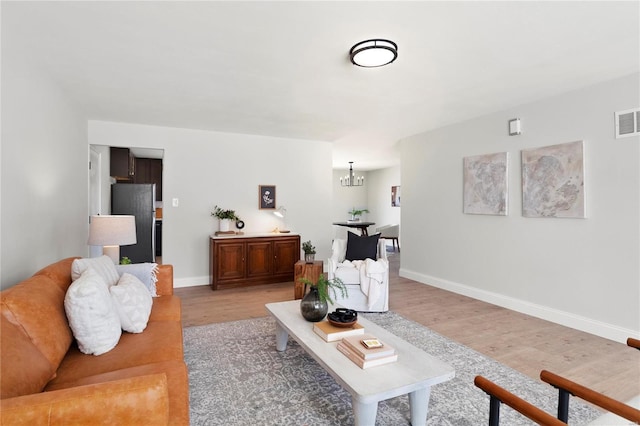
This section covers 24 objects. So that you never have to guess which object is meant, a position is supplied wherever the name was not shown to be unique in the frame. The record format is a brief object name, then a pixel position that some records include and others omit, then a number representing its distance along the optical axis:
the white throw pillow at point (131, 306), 1.99
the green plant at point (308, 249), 4.60
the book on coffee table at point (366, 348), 1.78
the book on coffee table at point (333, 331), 2.10
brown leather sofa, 1.08
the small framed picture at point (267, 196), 5.52
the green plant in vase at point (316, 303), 2.41
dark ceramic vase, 2.41
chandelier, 8.62
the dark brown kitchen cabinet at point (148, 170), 7.34
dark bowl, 2.18
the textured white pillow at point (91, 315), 1.65
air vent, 2.93
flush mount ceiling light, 2.29
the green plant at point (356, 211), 10.25
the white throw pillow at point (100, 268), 2.08
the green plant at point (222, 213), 5.15
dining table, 8.84
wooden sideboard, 4.82
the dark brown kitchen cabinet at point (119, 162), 5.33
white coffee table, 1.58
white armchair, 3.70
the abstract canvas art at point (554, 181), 3.32
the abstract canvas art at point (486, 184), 4.07
